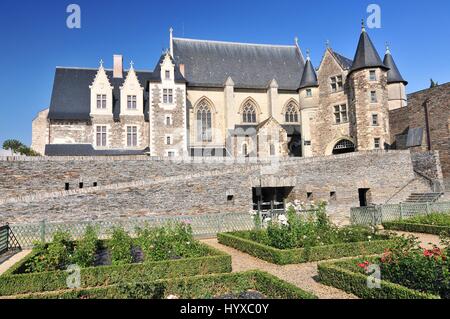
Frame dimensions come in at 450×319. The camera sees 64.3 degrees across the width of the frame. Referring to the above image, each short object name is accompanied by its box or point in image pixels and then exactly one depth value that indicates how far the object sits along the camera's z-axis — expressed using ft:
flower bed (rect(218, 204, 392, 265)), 34.76
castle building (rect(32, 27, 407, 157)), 96.07
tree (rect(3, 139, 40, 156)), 180.46
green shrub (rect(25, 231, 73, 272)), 29.66
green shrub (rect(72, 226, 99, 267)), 30.98
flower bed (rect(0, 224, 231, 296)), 27.07
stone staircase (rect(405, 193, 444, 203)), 72.63
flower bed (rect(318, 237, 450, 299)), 20.34
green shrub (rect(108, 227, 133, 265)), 31.09
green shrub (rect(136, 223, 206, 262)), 32.63
